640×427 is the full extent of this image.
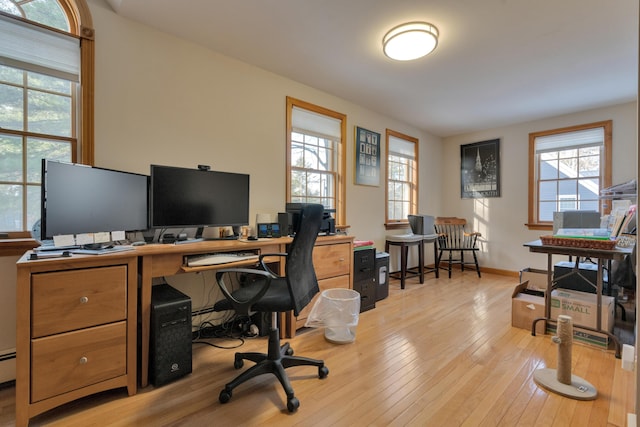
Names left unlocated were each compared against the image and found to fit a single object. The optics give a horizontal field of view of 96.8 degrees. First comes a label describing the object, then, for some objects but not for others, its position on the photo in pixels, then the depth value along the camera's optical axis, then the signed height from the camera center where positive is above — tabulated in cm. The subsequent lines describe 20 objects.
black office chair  154 -50
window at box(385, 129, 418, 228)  454 +59
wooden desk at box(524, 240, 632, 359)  203 -31
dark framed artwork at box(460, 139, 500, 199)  493 +79
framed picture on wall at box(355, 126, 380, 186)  393 +79
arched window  181 +77
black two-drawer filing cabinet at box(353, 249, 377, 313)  310 -72
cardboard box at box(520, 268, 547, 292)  299 -70
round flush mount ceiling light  220 +138
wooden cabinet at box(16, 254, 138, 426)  135 -62
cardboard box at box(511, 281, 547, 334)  254 -89
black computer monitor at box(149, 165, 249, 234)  208 +10
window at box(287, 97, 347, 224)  326 +69
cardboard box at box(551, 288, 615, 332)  229 -78
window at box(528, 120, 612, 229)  395 +66
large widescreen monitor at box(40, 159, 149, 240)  151 +6
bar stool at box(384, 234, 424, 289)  401 -45
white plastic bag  233 -88
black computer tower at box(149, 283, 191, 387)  171 -79
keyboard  184 -33
